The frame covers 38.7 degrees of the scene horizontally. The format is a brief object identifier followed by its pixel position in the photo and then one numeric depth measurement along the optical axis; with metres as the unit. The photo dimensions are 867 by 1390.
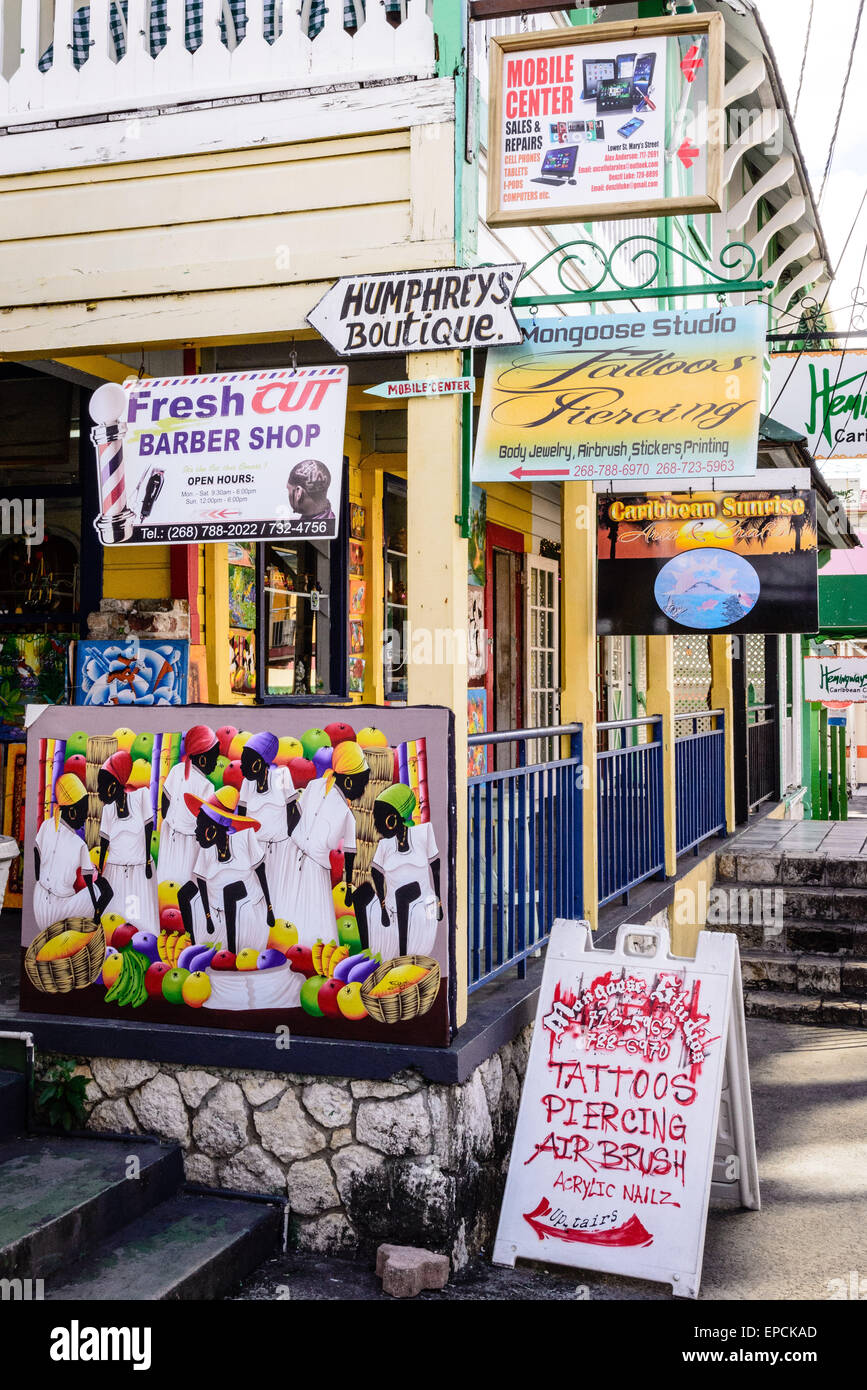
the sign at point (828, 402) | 10.80
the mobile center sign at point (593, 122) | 4.61
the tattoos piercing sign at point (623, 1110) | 4.30
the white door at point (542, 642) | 10.45
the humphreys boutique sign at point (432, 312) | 4.59
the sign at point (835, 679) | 20.66
